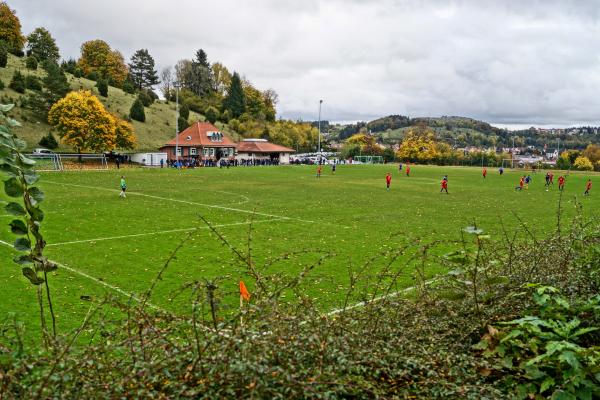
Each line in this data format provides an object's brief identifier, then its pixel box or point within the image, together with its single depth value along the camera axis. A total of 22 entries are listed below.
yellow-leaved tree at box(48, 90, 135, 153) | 61.12
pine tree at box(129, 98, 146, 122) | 87.38
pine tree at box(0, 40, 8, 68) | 82.89
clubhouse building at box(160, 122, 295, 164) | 83.69
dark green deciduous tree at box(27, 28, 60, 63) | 103.19
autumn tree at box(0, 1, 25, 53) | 101.44
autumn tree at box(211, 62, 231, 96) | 137.00
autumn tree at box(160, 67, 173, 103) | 129.70
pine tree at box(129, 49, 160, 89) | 125.19
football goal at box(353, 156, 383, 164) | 109.00
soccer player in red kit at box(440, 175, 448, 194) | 37.25
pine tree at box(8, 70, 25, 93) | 73.44
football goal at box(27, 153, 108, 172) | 53.72
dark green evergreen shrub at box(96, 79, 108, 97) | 89.75
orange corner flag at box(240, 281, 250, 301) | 5.31
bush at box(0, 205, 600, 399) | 3.85
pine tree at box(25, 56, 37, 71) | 85.94
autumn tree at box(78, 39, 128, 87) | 112.31
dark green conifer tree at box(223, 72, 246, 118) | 116.75
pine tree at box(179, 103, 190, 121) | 100.95
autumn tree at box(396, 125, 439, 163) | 113.20
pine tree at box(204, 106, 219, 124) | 108.81
